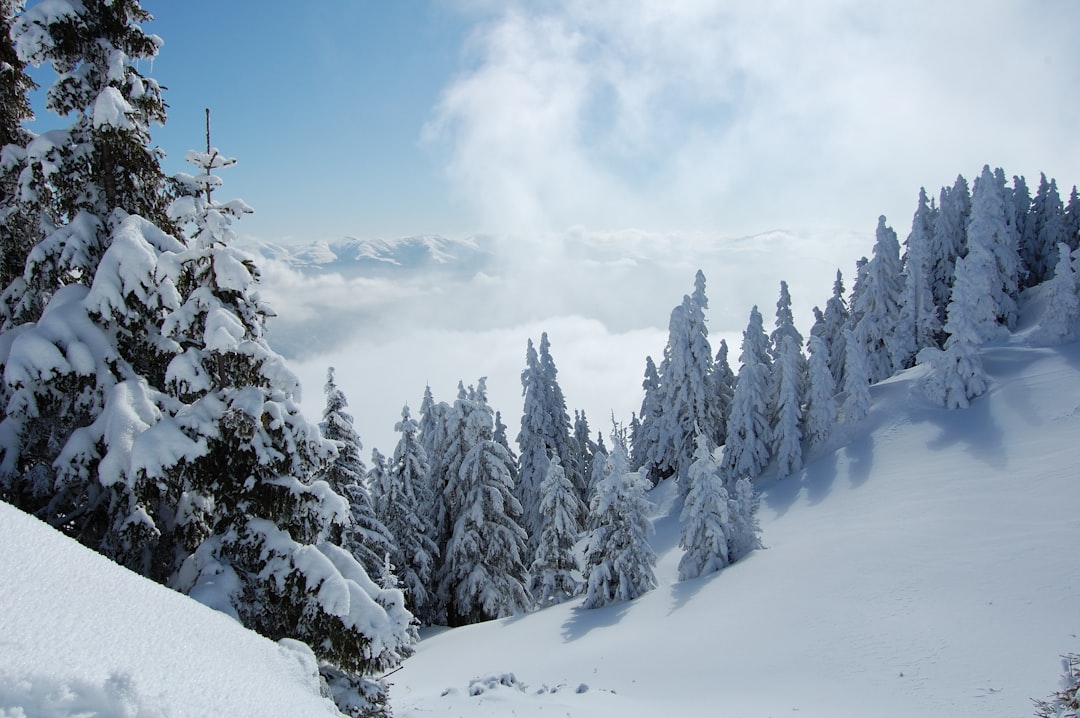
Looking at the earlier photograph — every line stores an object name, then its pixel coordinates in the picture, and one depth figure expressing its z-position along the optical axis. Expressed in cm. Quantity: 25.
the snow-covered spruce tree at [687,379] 4447
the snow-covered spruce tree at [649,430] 4888
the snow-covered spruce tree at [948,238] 5741
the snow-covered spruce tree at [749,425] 4144
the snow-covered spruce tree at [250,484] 767
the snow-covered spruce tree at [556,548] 3073
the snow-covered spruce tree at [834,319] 5609
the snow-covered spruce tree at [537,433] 4528
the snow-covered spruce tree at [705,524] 2655
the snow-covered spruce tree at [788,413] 3978
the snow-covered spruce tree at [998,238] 4972
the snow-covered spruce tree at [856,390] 3953
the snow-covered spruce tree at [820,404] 4031
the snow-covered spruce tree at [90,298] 771
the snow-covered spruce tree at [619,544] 2641
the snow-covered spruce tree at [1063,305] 3997
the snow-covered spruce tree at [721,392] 4634
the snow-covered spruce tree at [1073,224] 5876
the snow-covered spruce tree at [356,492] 2506
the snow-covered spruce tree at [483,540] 3141
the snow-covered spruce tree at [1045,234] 5922
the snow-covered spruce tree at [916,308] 4931
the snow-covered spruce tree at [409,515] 3117
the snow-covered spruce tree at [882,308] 5128
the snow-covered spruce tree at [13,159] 880
